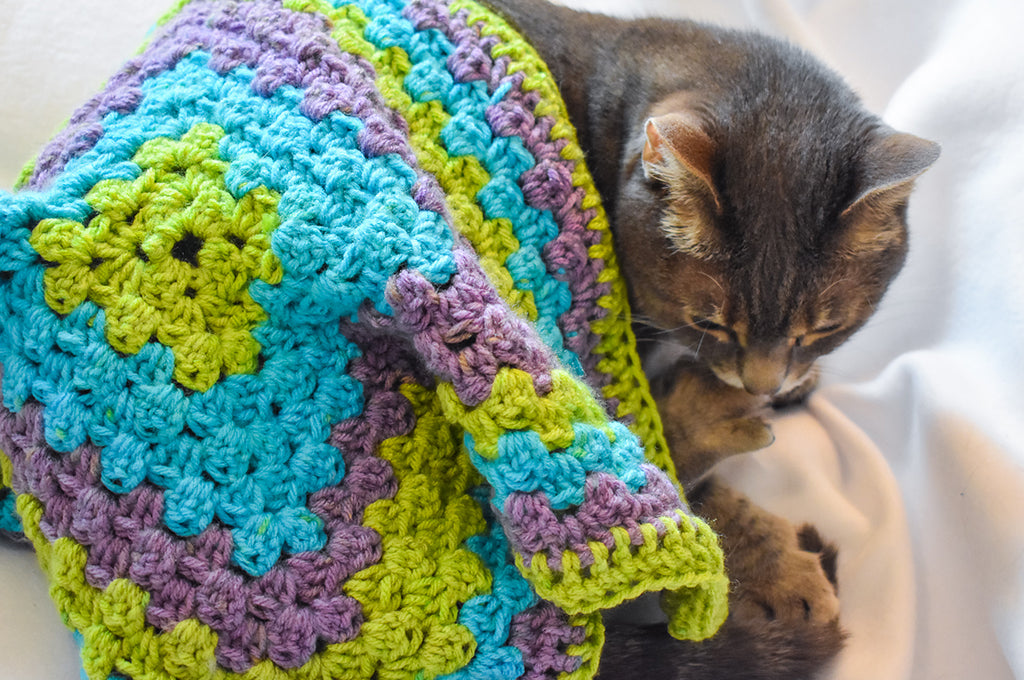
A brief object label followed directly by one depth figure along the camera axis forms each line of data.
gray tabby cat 0.86
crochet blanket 0.78
